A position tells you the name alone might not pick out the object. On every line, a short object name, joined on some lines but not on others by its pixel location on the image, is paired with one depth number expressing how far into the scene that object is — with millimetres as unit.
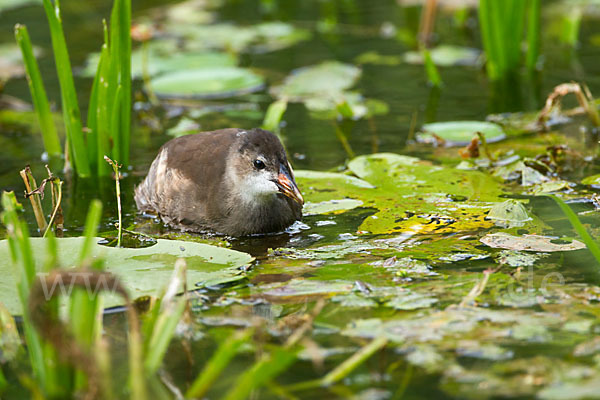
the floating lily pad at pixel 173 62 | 16687
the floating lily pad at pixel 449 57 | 16969
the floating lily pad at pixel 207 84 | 15195
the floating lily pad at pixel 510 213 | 9000
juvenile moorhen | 9273
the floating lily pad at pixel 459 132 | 12329
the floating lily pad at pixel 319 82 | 15107
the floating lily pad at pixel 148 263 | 7356
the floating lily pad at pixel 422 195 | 9148
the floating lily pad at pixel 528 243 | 8039
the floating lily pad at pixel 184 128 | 13197
